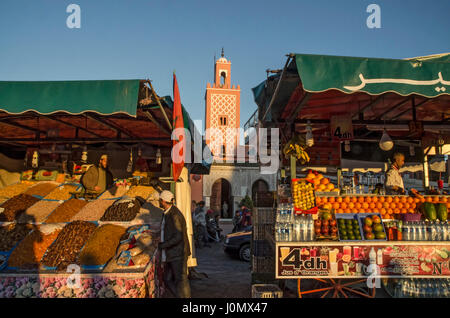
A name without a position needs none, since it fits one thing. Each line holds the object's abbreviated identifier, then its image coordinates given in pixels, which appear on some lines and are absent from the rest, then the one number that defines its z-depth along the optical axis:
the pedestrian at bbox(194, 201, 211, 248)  10.20
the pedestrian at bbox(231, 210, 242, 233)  9.88
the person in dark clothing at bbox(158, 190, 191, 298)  3.85
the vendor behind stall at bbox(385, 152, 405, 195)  4.60
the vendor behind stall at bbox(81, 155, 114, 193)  5.64
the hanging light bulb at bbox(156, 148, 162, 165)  7.39
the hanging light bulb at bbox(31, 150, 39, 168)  6.56
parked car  7.49
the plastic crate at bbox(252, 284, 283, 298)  3.58
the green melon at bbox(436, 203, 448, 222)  3.78
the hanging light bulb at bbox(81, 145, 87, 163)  6.60
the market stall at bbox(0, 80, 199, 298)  3.37
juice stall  3.26
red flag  3.83
